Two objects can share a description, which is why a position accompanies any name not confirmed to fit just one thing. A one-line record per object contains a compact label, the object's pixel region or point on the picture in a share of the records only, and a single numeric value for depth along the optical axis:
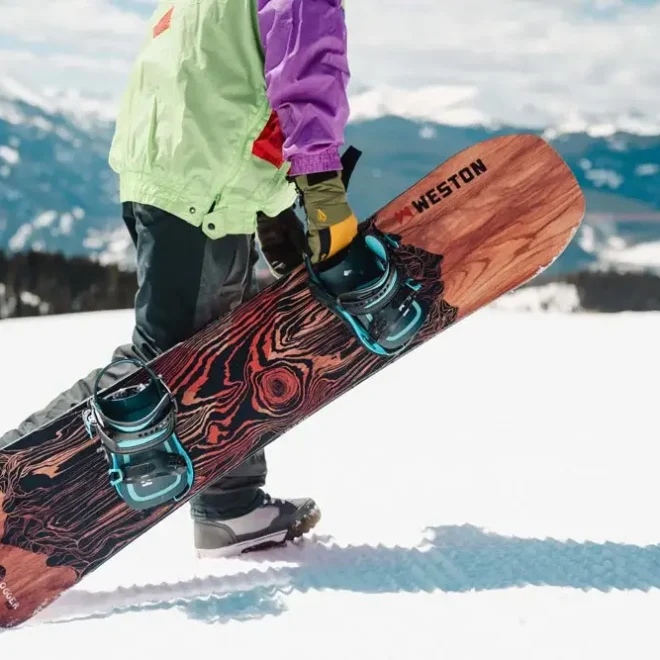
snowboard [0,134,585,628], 1.65
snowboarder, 1.50
